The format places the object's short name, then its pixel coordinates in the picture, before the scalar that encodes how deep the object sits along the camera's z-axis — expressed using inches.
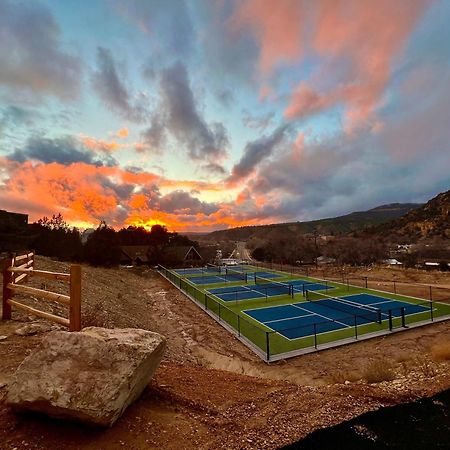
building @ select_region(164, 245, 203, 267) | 2281.0
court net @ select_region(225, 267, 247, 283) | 1622.2
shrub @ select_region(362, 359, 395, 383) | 283.0
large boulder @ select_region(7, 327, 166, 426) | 143.8
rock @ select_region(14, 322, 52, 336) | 278.5
